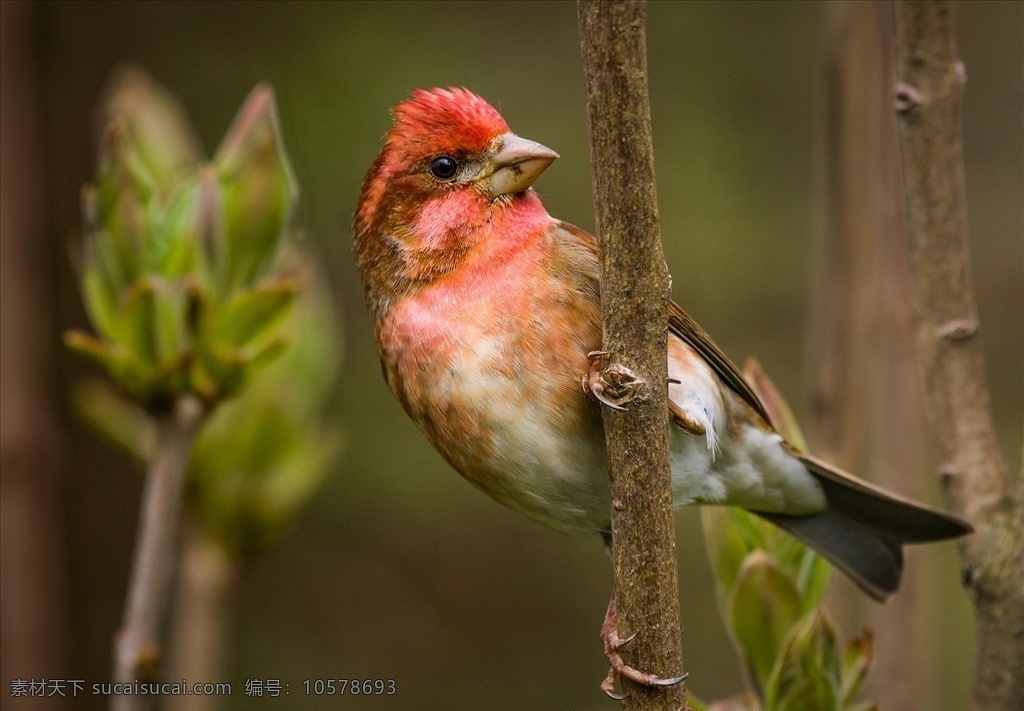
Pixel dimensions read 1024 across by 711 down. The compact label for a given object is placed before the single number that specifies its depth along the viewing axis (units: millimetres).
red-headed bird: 5434
